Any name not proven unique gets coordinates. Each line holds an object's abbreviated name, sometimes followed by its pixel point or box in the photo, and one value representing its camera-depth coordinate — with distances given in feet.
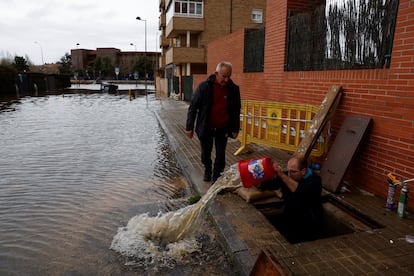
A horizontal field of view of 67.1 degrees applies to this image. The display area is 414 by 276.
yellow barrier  19.03
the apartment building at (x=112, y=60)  314.55
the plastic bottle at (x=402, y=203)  11.92
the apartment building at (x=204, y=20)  95.37
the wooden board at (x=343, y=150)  14.93
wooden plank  16.46
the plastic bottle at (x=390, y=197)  12.73
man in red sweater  15.35
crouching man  10.87
